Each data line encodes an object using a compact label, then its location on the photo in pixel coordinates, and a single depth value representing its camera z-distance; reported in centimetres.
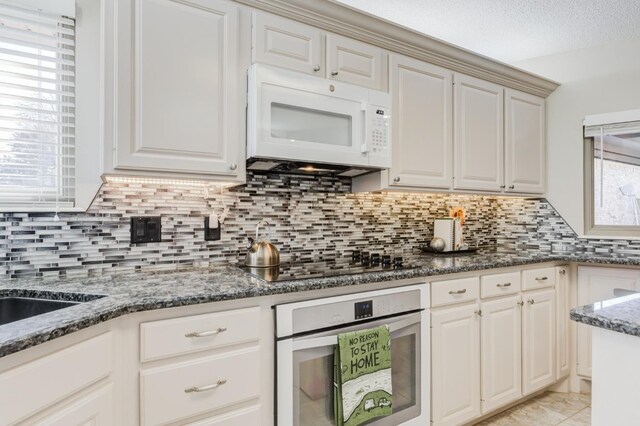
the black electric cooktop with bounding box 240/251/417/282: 163
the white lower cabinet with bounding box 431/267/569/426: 192
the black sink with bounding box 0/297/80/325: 127
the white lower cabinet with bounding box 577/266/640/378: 238
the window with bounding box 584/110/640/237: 268
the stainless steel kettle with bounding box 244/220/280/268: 185
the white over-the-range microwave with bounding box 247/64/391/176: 166
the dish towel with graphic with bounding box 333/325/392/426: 153
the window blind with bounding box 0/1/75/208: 154
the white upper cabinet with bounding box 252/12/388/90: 174
